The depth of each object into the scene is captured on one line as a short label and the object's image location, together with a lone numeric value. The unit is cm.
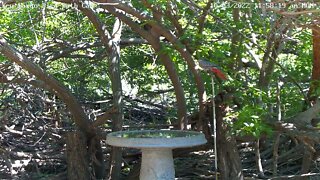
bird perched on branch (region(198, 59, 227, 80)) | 516
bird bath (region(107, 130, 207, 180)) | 538
